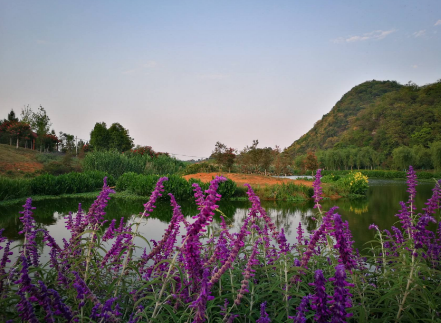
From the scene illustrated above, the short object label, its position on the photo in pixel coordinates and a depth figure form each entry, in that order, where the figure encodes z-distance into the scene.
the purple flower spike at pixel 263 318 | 1.08
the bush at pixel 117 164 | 22.83
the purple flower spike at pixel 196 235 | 1.19
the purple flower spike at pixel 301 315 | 1.01
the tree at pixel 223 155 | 27.03
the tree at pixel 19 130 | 39.16
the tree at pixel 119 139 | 41.89
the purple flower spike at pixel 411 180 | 2.69
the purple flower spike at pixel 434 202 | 2.38
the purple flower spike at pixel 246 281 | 1.35
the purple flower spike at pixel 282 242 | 1.89
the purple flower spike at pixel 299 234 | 3.00
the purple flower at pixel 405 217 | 2.63
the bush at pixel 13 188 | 11.09
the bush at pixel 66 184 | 13.52
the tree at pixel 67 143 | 48.47
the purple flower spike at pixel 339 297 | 0.88
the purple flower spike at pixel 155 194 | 1.93
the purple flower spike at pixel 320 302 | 0.87
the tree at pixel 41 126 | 43.19
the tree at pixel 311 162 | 29.55
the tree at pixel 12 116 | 61.25
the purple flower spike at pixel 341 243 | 1.12
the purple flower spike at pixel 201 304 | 1.05
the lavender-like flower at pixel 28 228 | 1.86
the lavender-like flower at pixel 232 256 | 1.25
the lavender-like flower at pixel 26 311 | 1.01
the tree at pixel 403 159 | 49.34
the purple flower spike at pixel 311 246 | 1.43
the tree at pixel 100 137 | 42.66
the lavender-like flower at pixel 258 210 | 2.09
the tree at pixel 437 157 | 40.41
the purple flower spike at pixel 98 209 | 2.19
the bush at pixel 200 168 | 29.66
